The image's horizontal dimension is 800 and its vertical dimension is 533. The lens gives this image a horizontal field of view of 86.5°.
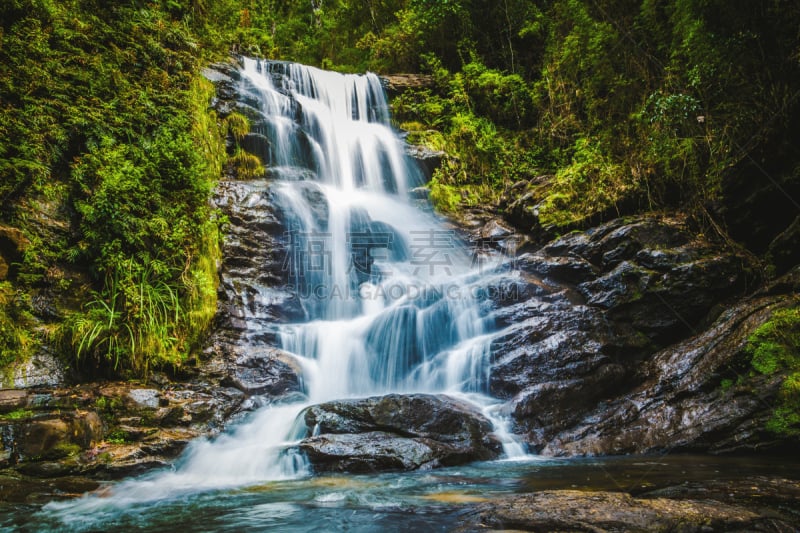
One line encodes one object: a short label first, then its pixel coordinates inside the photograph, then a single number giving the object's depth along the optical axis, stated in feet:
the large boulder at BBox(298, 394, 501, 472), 14.60
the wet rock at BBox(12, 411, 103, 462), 13.30
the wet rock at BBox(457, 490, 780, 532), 7.32
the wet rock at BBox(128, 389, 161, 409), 16.64
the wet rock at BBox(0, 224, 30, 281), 17.47
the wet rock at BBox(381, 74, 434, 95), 45.80
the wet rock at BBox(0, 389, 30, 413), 14.23
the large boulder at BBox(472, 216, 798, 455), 15.69
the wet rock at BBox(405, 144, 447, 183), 38.96
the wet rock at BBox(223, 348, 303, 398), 19.92
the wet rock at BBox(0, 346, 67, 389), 15.75
